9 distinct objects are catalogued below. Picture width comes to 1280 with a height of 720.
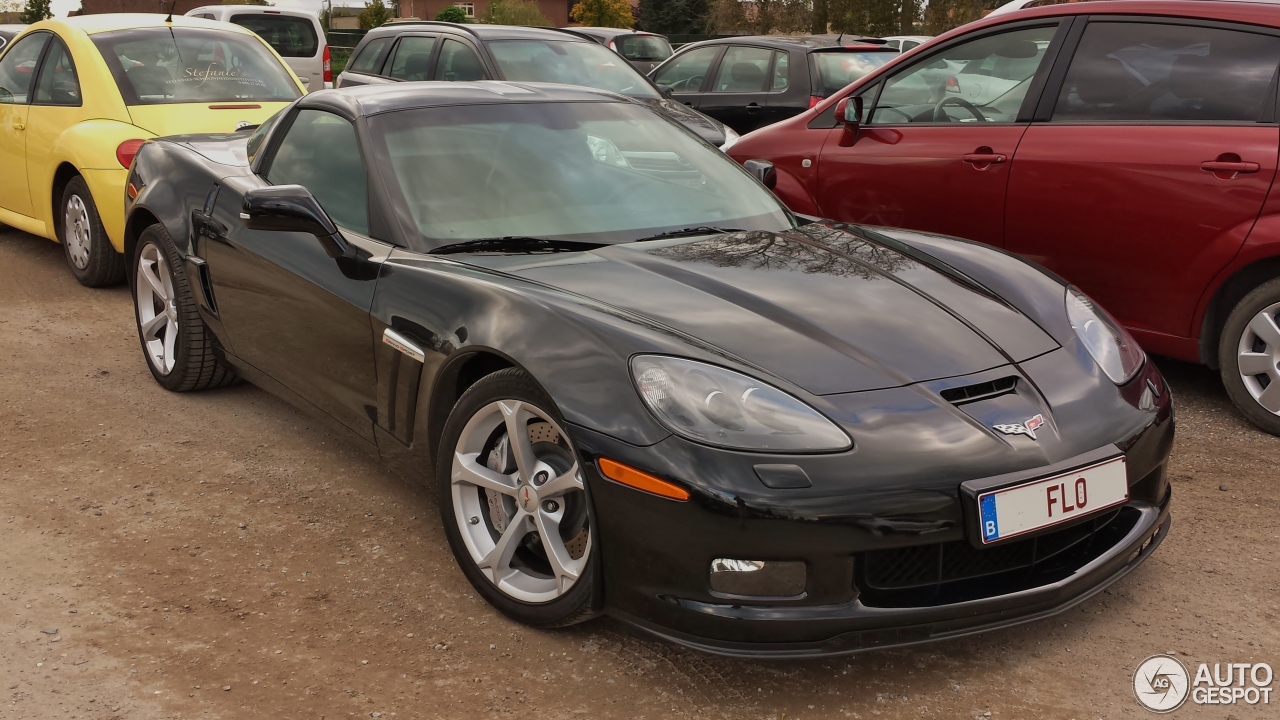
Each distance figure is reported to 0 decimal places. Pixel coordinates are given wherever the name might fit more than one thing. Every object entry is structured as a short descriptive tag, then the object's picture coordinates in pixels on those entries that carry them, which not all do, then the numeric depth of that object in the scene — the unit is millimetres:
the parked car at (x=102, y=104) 6824
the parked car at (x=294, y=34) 15484
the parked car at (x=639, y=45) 16672
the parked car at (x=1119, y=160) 4422
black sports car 2615
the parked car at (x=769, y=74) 10938
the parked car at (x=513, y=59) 9758
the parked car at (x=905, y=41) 18525
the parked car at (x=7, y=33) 20359
